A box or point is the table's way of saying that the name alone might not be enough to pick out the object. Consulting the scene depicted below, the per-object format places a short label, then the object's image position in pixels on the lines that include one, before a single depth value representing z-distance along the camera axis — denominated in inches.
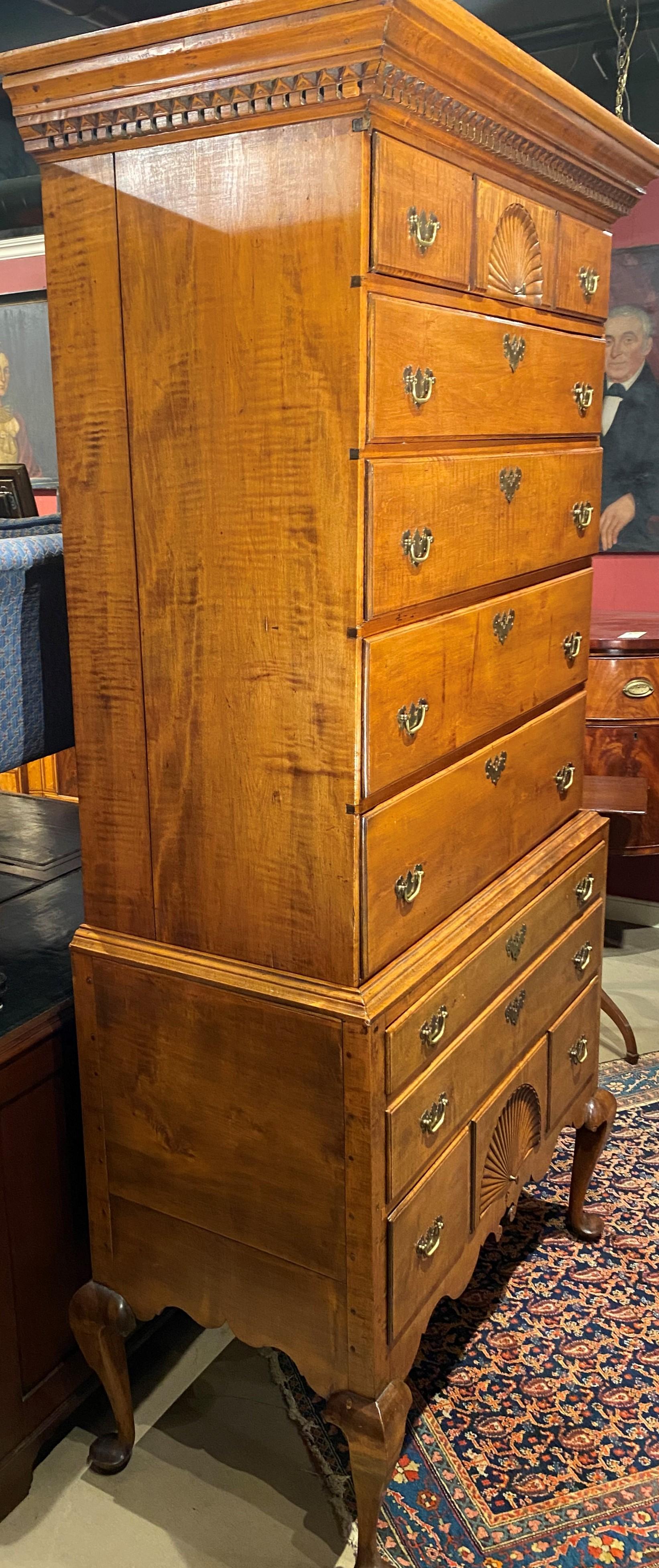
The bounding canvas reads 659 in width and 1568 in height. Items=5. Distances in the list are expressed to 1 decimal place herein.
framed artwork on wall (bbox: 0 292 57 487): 246.4
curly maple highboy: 61.3
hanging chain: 153.1
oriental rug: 83.8
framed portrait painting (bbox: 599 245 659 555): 172.1
